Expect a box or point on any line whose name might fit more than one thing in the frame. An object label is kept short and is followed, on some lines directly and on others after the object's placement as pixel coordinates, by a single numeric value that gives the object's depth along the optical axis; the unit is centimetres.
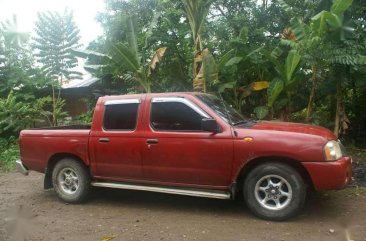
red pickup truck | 518
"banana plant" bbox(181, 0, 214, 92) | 926
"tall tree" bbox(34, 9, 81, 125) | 1289
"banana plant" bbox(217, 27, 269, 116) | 938
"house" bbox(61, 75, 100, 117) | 1662
